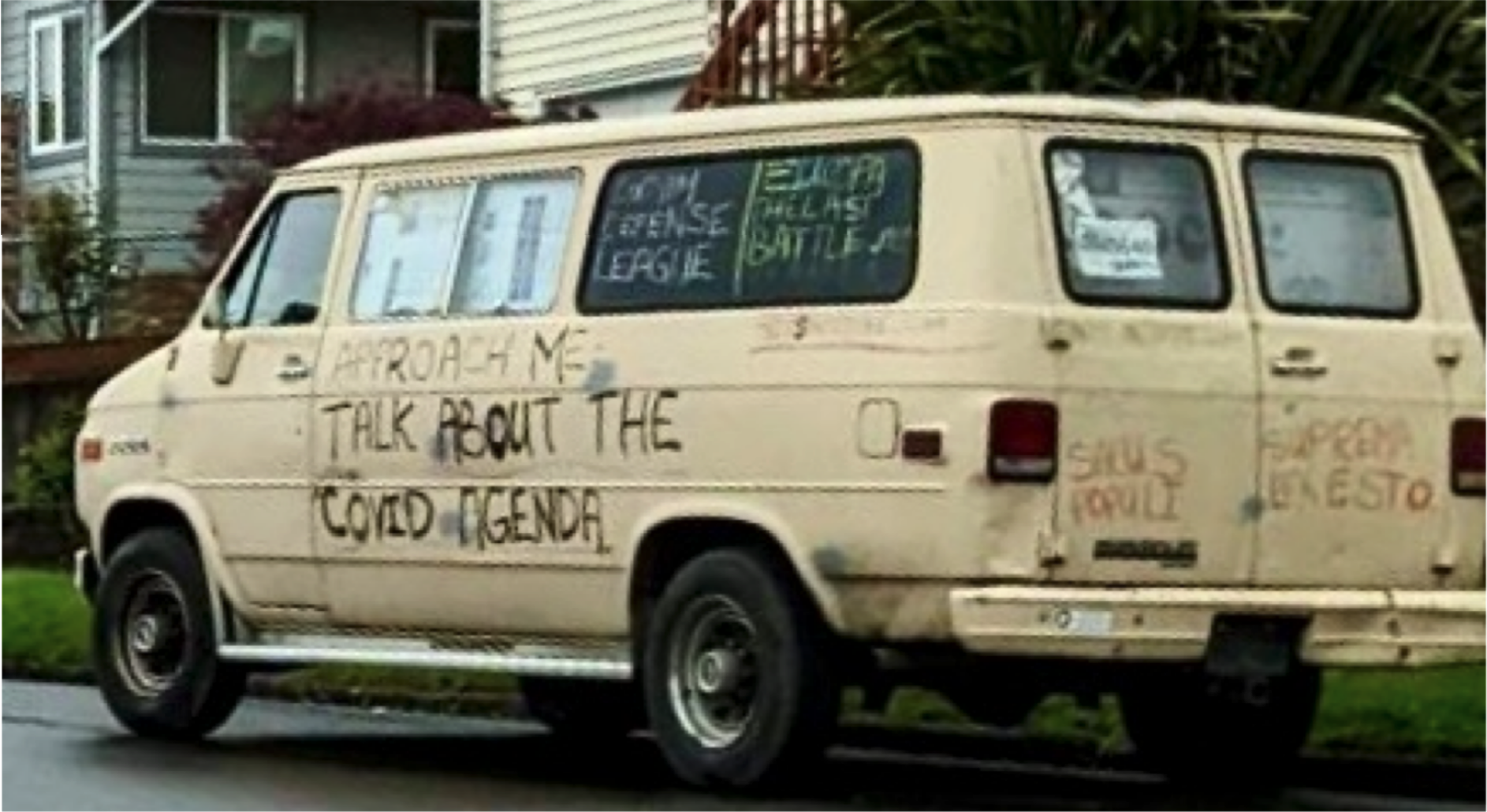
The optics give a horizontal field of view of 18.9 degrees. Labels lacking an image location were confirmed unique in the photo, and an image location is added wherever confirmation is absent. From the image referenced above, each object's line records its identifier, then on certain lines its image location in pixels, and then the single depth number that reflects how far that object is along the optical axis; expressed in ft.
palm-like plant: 63.62
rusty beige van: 44.80
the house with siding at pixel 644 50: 81.61
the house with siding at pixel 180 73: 119.85
